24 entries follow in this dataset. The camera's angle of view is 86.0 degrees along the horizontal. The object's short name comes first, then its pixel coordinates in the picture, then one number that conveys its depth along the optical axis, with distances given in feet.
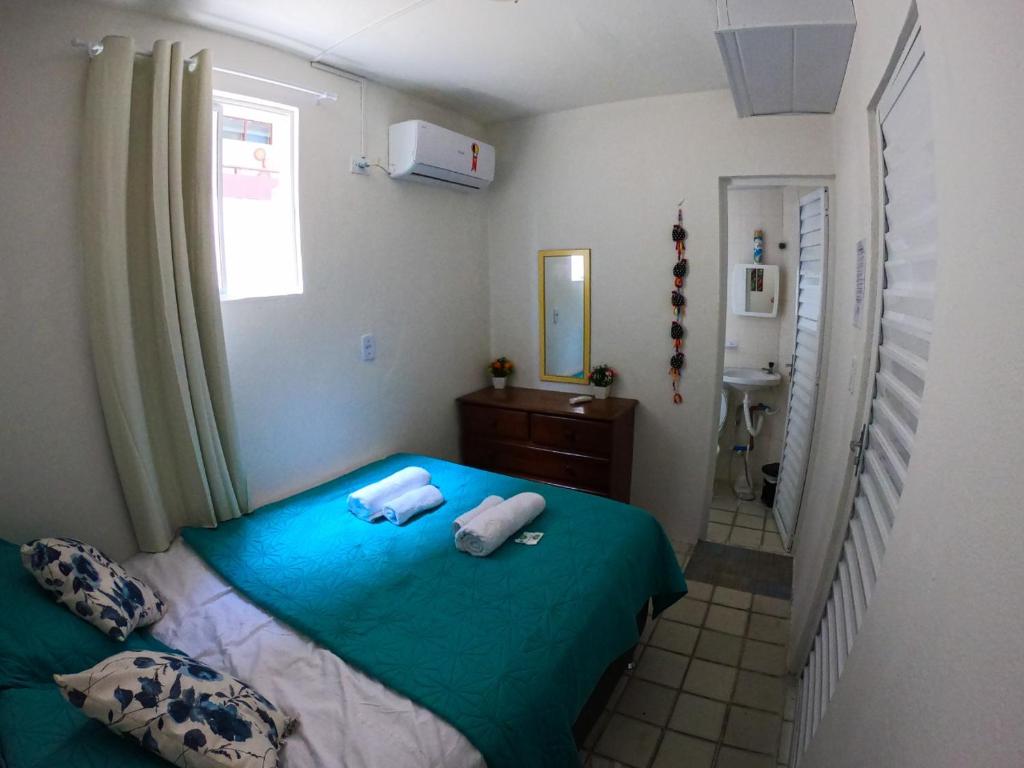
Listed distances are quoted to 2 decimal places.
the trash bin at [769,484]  12.23
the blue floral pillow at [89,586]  4.76
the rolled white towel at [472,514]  6.77
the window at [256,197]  7.50
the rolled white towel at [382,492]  7.34
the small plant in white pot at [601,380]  10.94
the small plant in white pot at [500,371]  12.06
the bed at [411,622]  4.15
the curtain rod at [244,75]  5.66
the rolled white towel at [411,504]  7.20
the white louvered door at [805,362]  9.70
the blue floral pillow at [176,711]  3.48
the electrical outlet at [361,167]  8.71
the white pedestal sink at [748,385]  12.31
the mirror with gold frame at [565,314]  11.18
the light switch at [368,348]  9.20
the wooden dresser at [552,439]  10.12
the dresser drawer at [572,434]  10.04
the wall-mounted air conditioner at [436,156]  8.92
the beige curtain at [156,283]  5.76
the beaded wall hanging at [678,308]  10.07
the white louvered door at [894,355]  3.86
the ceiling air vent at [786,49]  4.86
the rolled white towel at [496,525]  6.35
